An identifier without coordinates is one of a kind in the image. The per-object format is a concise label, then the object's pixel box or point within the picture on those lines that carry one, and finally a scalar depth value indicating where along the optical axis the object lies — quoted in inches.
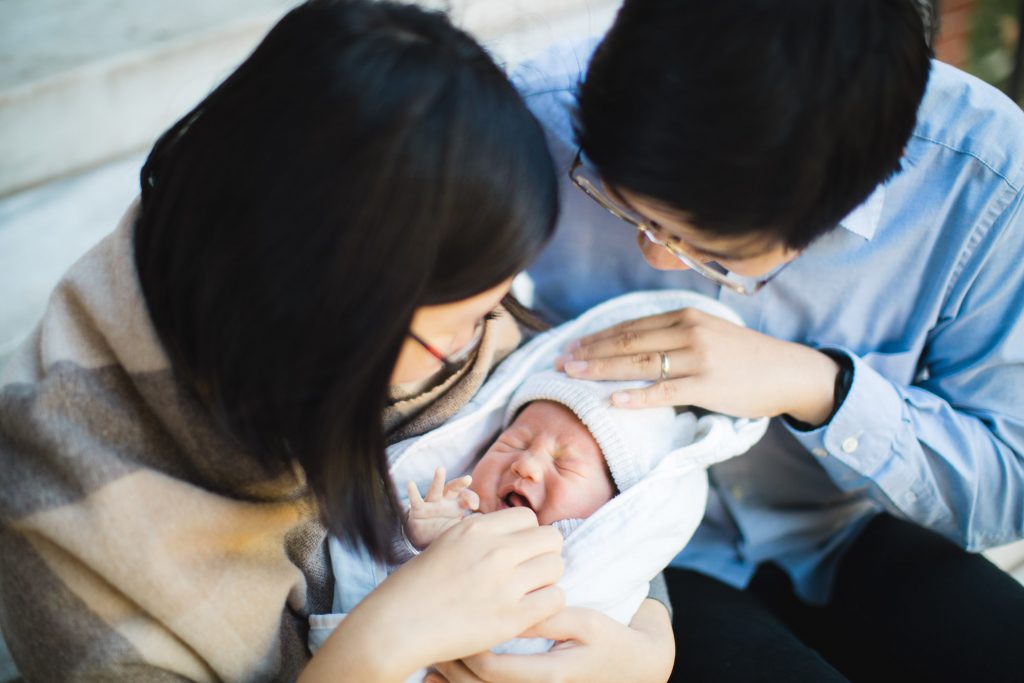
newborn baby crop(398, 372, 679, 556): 53.0
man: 39.9
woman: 33.5
